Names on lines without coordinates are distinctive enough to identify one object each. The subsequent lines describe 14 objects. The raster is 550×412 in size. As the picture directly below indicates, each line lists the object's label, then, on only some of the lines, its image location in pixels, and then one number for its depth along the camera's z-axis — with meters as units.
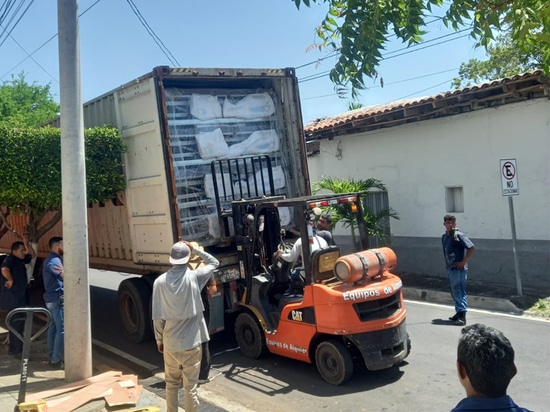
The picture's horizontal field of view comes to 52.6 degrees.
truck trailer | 7.79
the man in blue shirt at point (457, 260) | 8.48
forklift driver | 6.74
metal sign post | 9.77
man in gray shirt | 5.19
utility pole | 6.16
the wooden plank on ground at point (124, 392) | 5.75
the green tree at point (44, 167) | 7.63
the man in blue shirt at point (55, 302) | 7.38
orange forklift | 6.13
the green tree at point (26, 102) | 29.33
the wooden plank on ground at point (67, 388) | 5.86
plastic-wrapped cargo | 8.04
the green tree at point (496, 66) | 20.33
